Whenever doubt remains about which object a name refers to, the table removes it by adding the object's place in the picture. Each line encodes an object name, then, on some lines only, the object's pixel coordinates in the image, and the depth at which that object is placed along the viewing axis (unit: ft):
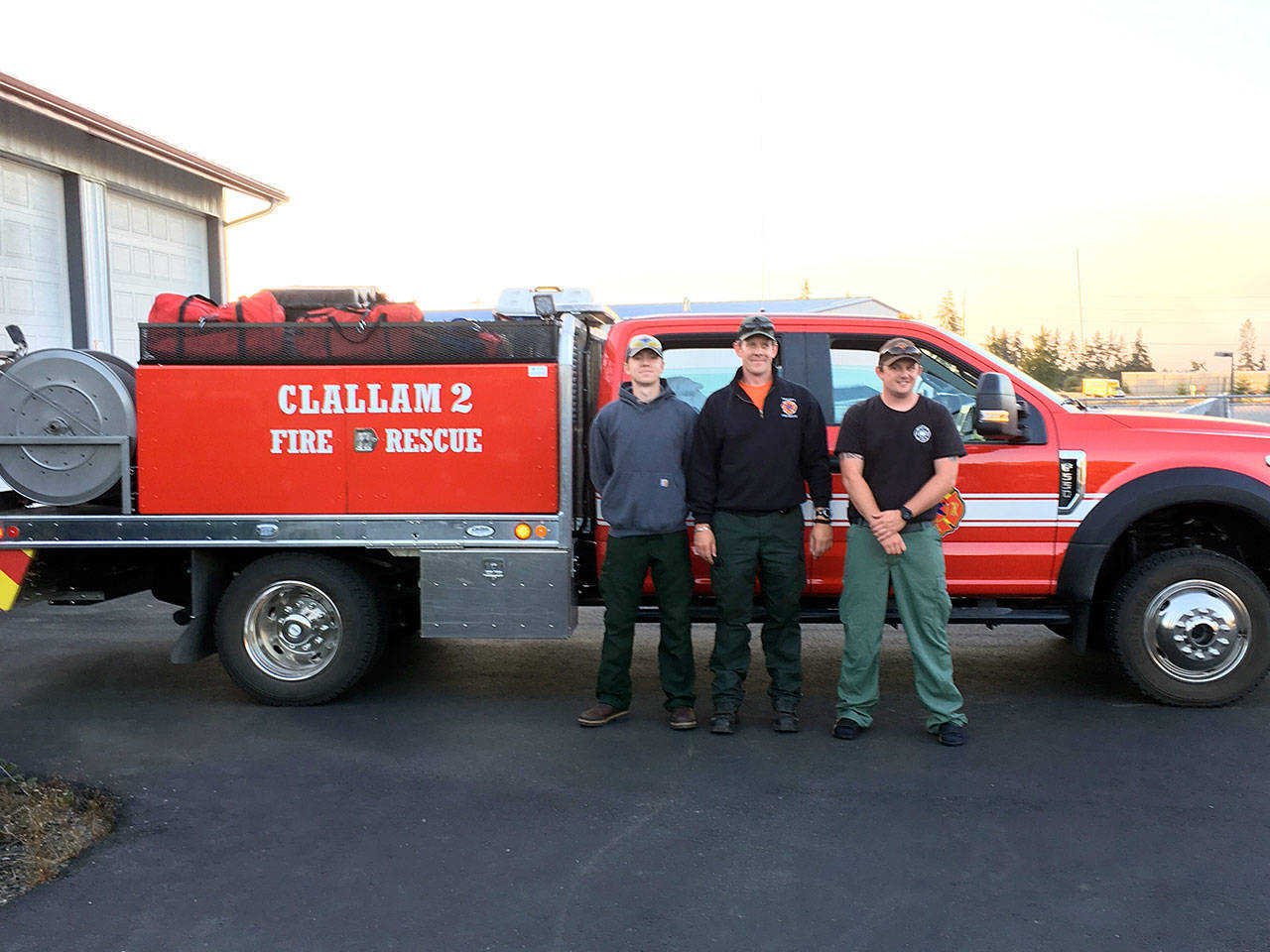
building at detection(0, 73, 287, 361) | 39.29
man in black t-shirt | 16.46
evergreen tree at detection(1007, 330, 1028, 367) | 146.84
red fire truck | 18.04
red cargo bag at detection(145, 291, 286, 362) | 18.22
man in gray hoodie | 17.19
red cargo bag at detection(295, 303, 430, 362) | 18.11
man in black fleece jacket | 16.90
